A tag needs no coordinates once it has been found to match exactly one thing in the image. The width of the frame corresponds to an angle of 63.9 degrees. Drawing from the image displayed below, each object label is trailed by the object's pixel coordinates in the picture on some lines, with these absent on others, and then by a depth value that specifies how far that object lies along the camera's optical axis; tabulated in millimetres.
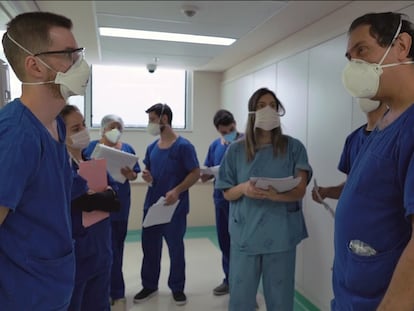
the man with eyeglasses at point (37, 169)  833
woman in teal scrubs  1703
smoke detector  2234
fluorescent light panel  2850
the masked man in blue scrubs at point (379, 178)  857
